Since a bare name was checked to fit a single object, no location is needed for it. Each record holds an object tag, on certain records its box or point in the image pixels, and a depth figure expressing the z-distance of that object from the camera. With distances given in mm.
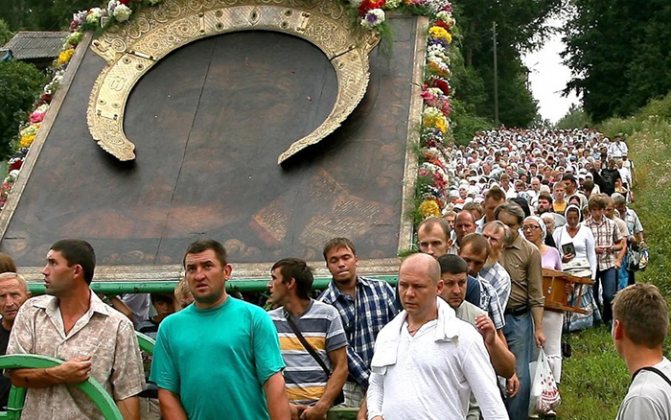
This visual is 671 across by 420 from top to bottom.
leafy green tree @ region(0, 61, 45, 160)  31953
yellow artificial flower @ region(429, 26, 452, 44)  10844
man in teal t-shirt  5320
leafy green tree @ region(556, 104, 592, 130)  73388
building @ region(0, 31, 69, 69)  45375
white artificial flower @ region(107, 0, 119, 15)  11438
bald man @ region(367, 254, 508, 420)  5148
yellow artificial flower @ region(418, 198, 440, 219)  9164
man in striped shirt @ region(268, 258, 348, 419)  6234
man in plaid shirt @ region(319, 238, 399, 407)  6562
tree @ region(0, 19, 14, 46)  51781
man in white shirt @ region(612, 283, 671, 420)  4223
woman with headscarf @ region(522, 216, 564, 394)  9172
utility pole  65062
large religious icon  9711
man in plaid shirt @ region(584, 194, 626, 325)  13039
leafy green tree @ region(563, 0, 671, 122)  60094
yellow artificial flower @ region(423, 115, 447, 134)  10008
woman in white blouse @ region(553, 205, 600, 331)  11508
